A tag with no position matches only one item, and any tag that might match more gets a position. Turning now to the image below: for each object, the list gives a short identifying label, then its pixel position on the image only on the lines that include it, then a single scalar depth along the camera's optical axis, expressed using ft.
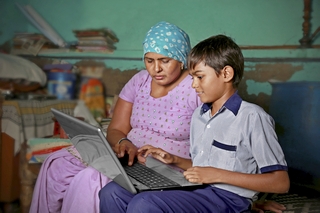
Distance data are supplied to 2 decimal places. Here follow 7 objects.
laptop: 3.36
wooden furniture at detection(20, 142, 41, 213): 5.85
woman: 4.71
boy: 3.41
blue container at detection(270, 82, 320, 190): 6.08
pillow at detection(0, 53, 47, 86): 6.72
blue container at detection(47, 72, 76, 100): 7.12
